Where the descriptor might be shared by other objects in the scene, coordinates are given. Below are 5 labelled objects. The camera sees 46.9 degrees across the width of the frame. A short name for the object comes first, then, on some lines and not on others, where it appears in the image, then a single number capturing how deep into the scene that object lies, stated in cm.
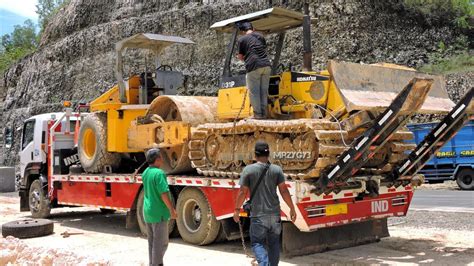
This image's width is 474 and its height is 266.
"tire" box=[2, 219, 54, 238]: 1084
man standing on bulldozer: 834
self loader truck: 757
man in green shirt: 657
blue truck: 2055
